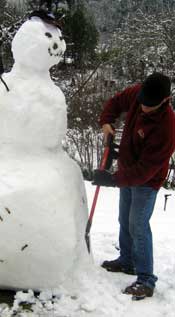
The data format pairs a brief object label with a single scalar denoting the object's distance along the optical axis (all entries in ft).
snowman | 9.14
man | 9.44
